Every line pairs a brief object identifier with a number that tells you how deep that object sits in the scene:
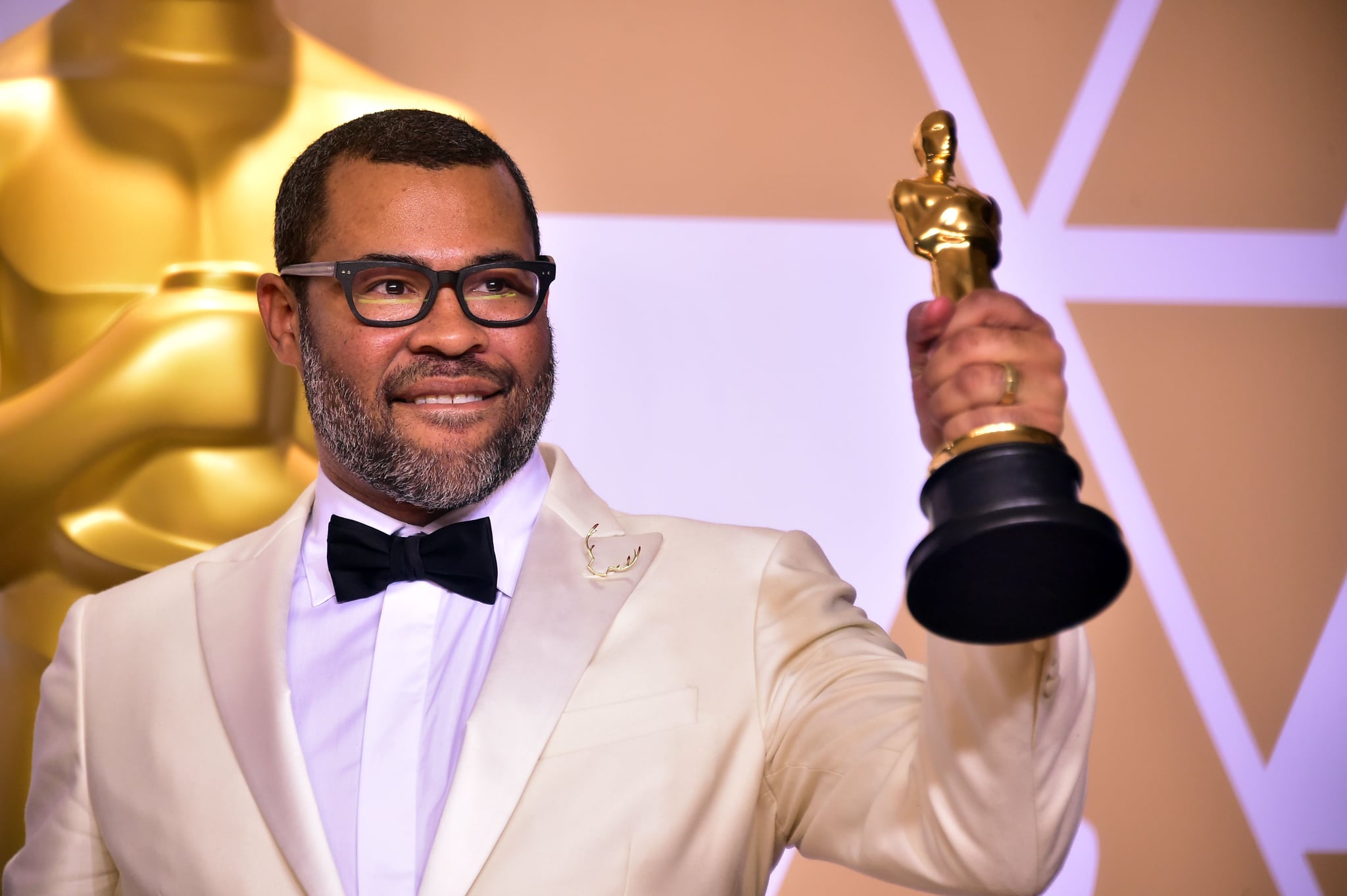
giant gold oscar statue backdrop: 6.50
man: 5.99
